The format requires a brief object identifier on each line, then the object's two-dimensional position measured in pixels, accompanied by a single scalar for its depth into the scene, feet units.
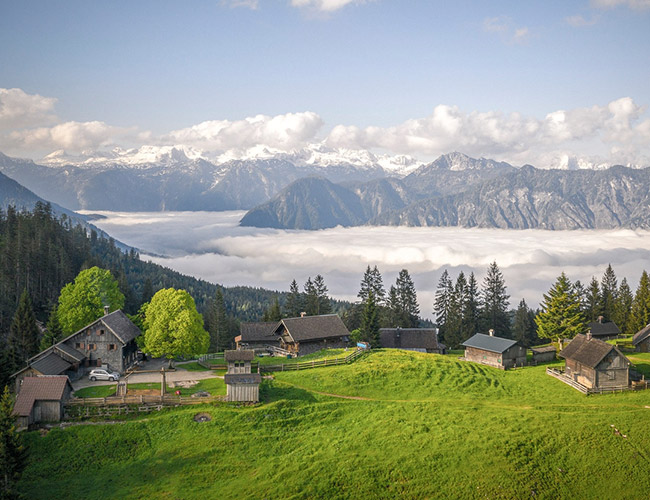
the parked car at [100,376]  191.21
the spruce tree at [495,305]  339.98
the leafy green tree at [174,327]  202.28
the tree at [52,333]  221.05
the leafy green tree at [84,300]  236.63
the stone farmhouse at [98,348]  190.80
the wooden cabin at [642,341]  251.54
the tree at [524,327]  353.10
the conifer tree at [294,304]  351.13
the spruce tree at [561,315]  253.44
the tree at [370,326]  276.62
